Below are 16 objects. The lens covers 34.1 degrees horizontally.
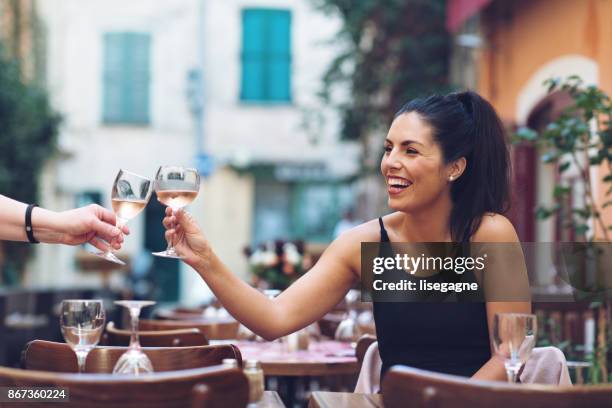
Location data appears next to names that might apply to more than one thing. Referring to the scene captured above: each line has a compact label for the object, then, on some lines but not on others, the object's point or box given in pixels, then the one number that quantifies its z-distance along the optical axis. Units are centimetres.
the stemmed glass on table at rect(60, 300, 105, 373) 243
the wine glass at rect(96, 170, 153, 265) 272
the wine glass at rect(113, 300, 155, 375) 234
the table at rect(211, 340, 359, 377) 377
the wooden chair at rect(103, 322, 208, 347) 374
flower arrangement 629
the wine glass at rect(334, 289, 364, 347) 457
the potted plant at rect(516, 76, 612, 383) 445
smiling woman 288
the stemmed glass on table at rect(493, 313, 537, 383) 237
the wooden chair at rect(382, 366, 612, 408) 183
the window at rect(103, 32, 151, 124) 1905
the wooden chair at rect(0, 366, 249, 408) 185
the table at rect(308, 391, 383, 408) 242
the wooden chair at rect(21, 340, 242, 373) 258
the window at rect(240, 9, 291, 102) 1919
